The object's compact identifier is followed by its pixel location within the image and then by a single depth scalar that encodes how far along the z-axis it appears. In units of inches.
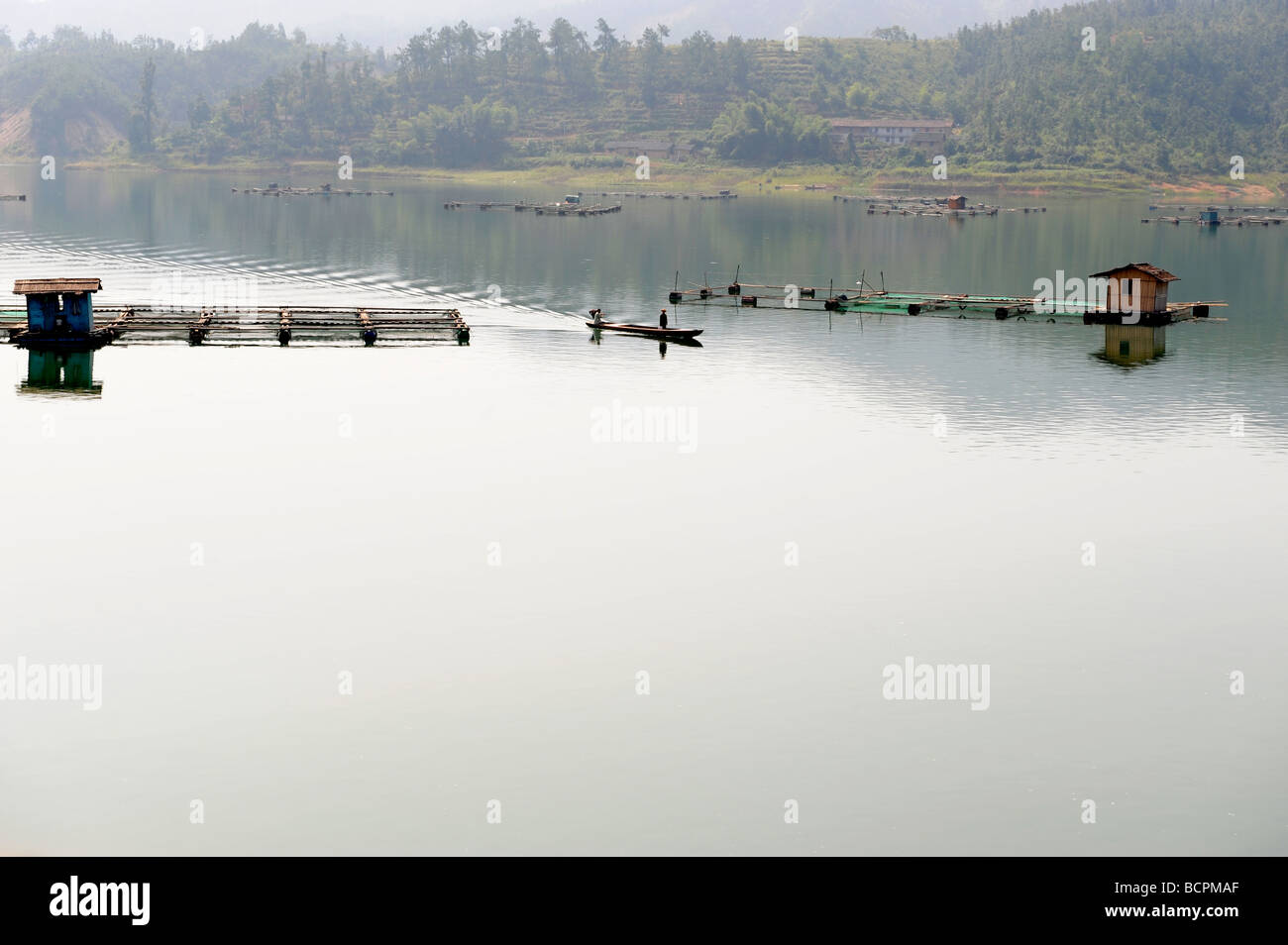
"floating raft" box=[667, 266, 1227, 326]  3772.1
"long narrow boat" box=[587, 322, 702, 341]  3430.9
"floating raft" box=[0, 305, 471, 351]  3341.5
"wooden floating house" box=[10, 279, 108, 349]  3078.2
